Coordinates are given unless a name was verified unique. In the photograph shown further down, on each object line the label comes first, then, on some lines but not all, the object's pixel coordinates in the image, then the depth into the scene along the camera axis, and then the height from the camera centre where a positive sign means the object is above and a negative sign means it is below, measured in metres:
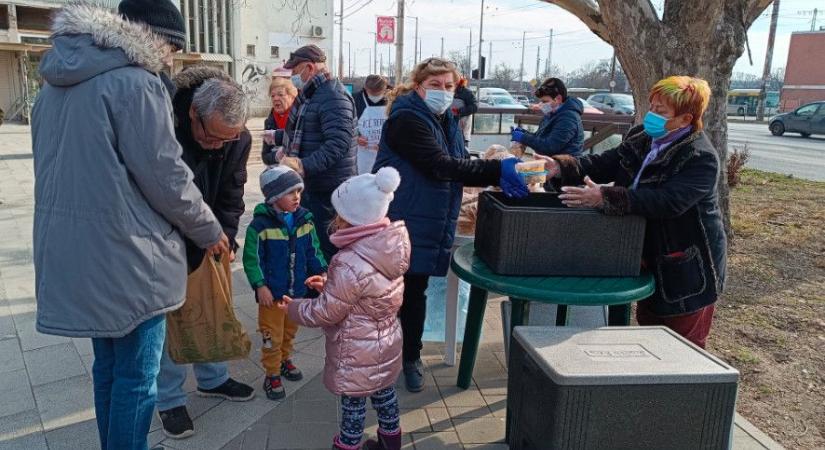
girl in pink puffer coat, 2.33 -0.77
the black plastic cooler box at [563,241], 2.51 -0.55
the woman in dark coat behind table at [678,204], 2.50 -0.39
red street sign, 14.91 +1.55
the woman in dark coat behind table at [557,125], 4.84 -0.17
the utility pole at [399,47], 16.12 +1.30
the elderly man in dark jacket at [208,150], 2.43 -0.25
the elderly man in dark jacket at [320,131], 3.65 -0.22
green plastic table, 2.38 -0.71
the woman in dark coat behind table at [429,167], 2.94 -0.32
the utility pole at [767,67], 34.61 +2.42
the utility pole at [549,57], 77.50 +5.66
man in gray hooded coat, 1.91 -0.29
